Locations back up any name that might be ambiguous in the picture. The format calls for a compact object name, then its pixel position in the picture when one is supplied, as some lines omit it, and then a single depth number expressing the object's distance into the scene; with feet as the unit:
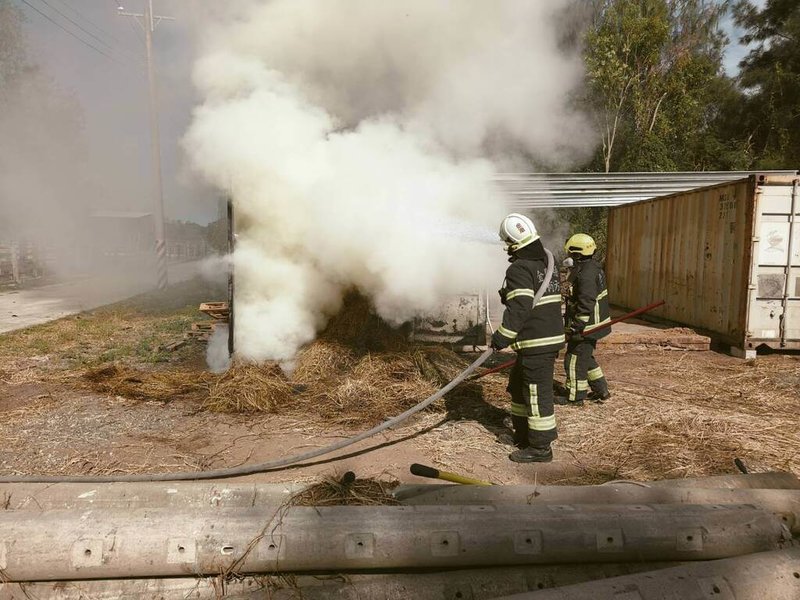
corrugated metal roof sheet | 36.27
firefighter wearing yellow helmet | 17.80
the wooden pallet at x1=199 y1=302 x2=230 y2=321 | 24.58
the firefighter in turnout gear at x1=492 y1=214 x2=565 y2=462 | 13.29
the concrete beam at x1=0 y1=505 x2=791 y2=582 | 7.80
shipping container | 25.12
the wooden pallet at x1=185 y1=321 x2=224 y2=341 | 27.43
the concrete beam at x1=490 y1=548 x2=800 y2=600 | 7.20
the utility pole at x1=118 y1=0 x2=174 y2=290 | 64.28
